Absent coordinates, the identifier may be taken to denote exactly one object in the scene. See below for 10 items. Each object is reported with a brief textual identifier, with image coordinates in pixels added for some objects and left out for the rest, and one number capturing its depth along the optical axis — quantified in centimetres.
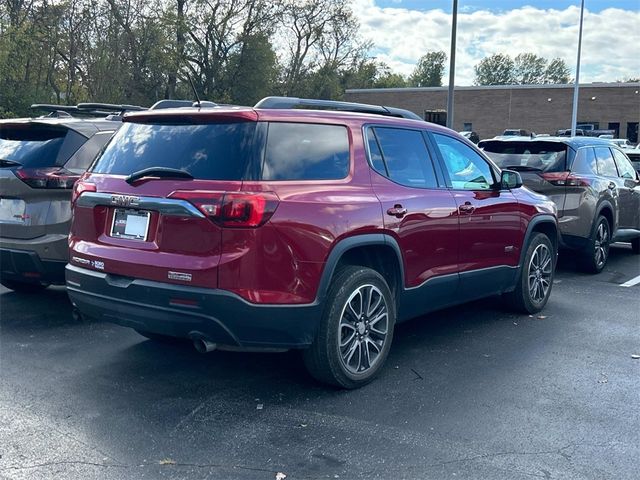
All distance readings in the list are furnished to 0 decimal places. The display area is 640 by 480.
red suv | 398
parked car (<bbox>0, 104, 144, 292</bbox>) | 589
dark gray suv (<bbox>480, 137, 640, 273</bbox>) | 861
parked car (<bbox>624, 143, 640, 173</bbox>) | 1647
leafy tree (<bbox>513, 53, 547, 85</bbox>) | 12512
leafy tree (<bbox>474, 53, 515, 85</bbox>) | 12612
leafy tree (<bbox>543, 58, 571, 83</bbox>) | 12319
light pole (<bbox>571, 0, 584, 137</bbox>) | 2904
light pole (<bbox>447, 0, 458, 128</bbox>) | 1683
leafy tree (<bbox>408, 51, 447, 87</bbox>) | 11362
